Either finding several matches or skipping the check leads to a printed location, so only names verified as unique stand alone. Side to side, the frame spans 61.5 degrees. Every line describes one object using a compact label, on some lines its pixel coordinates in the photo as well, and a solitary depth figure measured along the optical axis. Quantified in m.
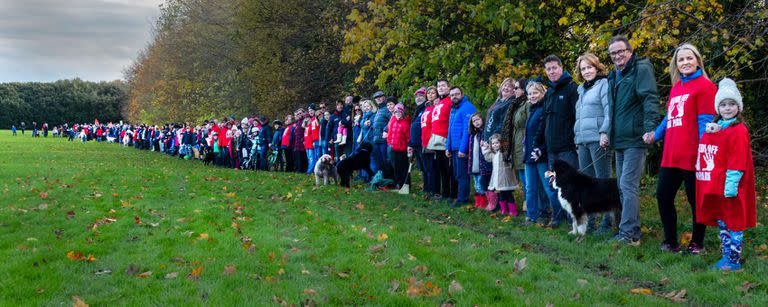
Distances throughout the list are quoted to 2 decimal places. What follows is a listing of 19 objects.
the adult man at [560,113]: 8.38
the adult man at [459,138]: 11.24
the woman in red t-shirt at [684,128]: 6.23
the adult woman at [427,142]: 12.45
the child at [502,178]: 9.91
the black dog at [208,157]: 28.75
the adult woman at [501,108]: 10.07
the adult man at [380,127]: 15.08
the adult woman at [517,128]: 9.59
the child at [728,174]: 5.72
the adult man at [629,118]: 6.97
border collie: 7.70
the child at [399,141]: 13.75
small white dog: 15.12
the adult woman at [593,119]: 7.68
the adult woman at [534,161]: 8.83
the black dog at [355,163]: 15.00
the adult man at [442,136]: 12.01
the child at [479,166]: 10.64
